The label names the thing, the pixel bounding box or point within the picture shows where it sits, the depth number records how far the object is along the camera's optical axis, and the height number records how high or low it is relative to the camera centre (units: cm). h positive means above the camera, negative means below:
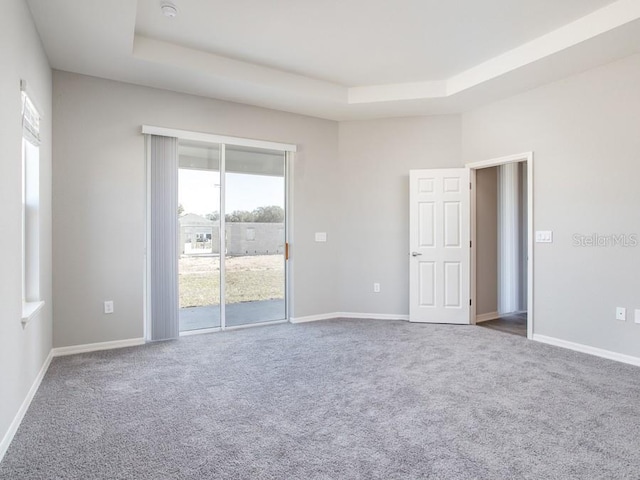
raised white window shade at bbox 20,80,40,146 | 246 +85
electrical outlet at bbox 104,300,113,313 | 375 -69
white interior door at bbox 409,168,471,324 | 477 -11
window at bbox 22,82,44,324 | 293 +13
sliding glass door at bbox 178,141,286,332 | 430 +3
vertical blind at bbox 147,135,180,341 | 399 -1
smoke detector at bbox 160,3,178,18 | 286 +177
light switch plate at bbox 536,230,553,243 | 393 +1
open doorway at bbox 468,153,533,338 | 495 -12
